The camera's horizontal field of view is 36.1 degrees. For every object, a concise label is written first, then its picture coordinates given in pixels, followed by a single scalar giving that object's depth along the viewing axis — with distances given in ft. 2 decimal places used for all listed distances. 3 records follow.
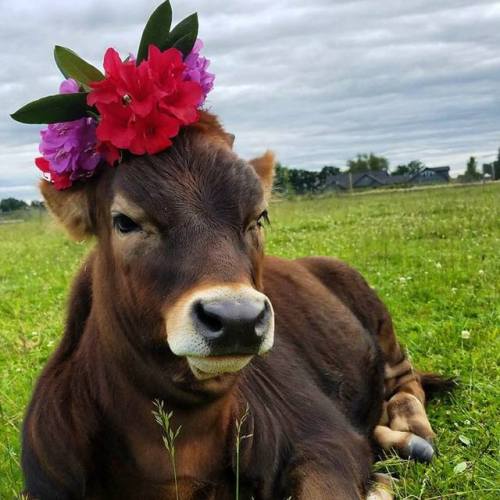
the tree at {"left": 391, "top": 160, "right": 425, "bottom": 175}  313.14
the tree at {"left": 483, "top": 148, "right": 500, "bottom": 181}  160.96
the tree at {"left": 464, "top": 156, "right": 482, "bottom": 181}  156.81
